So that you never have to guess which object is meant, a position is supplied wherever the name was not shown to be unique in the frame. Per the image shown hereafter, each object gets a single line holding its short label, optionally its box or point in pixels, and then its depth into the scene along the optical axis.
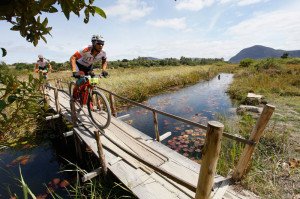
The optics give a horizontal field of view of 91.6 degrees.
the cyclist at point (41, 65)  7.82
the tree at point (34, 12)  0.96
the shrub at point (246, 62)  28.38
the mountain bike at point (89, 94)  3.87
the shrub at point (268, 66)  17.13
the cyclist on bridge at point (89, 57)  3.82
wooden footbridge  1.40
